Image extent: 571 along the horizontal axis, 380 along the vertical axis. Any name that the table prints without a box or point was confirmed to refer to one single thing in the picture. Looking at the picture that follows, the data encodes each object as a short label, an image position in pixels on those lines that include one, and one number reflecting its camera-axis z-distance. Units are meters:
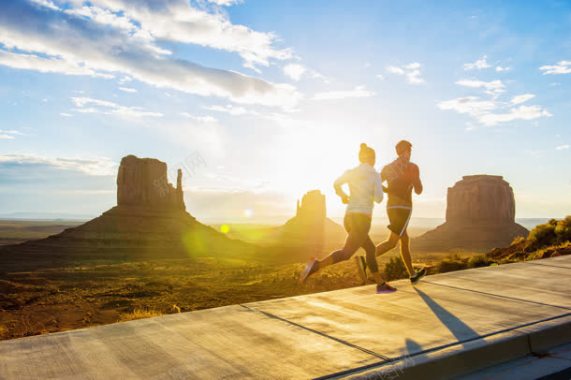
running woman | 5.84
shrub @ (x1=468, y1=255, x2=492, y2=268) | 12.78
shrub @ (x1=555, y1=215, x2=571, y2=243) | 15.06
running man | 6.31
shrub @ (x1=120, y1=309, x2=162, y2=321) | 7.24
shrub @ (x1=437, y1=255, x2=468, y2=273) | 12.98
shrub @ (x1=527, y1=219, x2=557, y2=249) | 15.76
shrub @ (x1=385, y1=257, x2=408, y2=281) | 14.45
